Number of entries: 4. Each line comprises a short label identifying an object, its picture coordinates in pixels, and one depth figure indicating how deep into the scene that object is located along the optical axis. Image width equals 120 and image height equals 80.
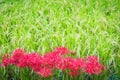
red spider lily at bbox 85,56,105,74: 2.74
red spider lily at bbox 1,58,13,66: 2.94
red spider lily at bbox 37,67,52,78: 2.71
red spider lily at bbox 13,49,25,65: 2.90
